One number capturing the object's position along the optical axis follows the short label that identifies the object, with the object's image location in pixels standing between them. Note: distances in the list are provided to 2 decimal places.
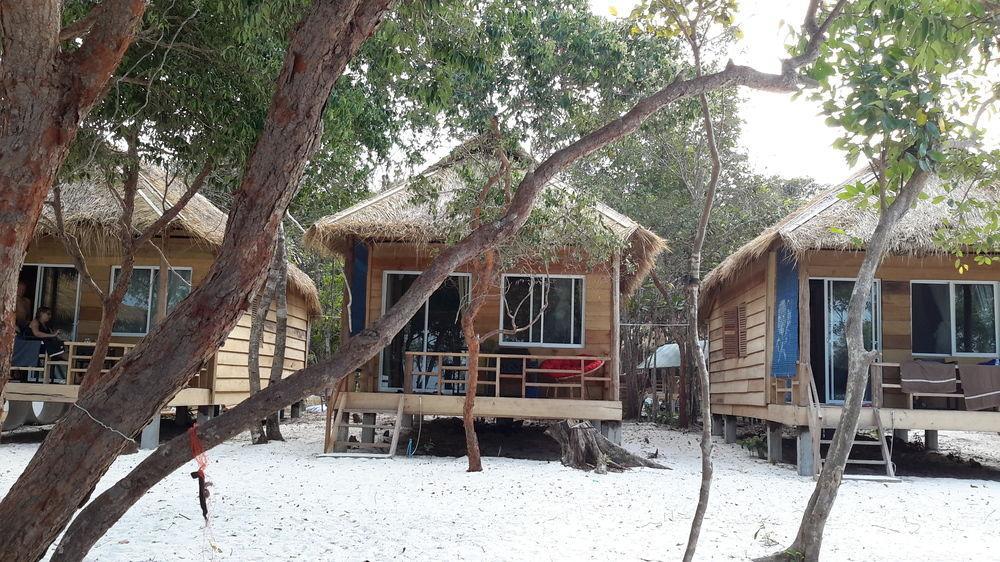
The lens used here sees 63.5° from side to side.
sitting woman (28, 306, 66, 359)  9.90
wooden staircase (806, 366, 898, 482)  8.22
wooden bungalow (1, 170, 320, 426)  9.70
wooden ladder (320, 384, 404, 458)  9.09
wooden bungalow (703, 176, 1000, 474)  8.60
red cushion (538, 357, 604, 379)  9.95
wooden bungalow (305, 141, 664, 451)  9.40
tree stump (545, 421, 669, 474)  8.49
